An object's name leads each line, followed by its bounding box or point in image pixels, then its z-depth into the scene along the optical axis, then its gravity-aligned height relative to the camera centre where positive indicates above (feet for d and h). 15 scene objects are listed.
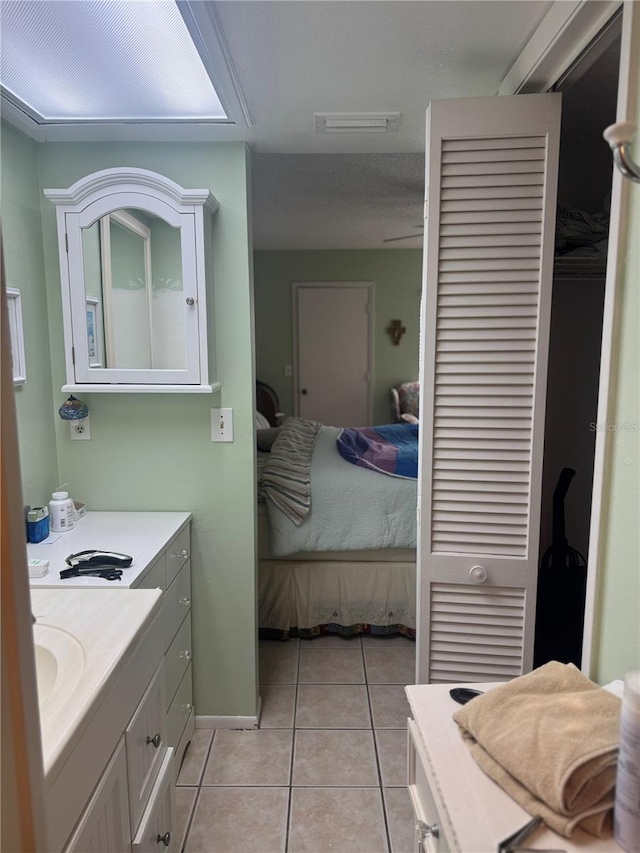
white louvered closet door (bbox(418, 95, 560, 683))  4.81 -0.24
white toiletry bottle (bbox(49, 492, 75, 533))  6.14 -1.80
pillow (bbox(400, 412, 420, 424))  16.65 -2.05
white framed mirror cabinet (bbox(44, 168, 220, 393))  5.96 +0.70
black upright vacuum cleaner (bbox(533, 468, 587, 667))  6.44 -2.88
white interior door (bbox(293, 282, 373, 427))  18.66 -0.07
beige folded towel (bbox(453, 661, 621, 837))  2.41 -1.82
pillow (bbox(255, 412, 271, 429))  12.82 -1.69
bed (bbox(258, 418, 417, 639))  8.91 -3.27
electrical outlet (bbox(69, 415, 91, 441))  6.75 -0.97
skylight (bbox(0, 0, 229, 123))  4.11 +2.41
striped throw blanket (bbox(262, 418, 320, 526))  8.83 -2.07
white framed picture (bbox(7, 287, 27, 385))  5.78 +0.15
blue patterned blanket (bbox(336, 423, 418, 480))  9.37 -1.78
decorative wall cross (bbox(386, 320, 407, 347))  18.70 +0.63
